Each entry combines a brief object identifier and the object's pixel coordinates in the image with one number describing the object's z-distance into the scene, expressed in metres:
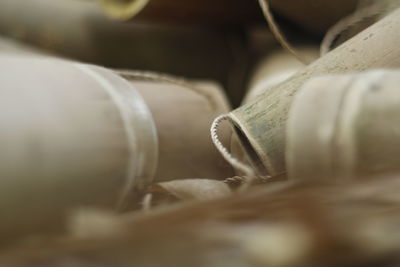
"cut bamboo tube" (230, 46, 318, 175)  0.52
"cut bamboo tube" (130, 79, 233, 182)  0.44
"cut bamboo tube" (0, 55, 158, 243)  0.36
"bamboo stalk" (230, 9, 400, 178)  0.43
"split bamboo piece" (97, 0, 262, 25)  0.58
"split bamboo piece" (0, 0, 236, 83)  0.63
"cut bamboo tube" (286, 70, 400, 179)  0.36
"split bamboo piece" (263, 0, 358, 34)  0.53
